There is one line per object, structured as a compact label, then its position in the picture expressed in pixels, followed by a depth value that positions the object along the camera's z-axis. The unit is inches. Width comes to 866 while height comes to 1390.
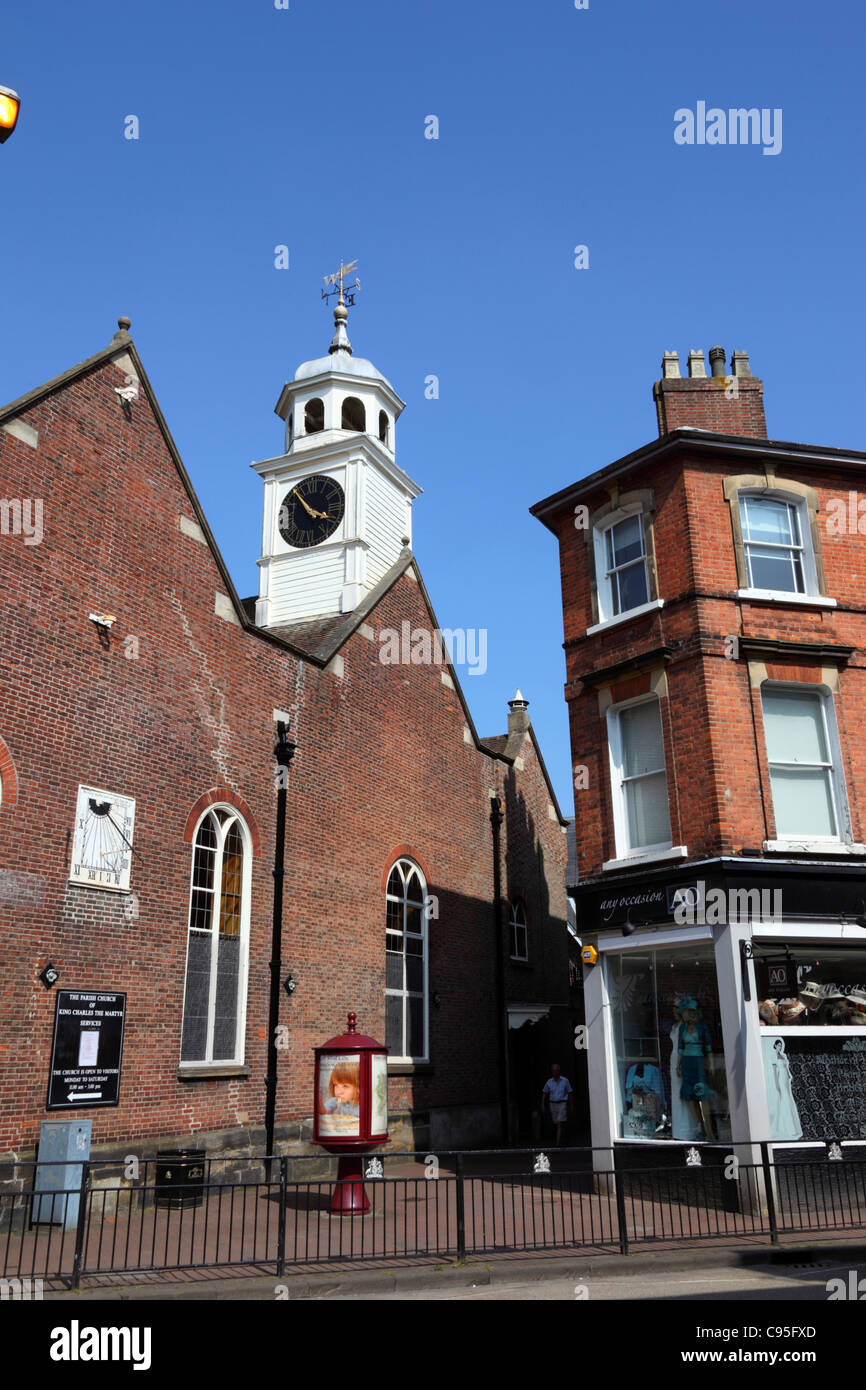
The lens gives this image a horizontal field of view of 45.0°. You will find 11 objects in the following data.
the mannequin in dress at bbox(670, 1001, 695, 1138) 577.0
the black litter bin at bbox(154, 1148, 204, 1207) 524.4
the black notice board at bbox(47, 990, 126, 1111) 509.4
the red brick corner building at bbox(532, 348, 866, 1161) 565.3
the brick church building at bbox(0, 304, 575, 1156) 531.5
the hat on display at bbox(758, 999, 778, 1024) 561.0
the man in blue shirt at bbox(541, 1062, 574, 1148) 836.0
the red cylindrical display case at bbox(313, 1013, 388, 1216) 521.3
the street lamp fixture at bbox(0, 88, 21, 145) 236.5
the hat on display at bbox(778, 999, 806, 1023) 563.5
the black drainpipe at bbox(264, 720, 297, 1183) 636.7
